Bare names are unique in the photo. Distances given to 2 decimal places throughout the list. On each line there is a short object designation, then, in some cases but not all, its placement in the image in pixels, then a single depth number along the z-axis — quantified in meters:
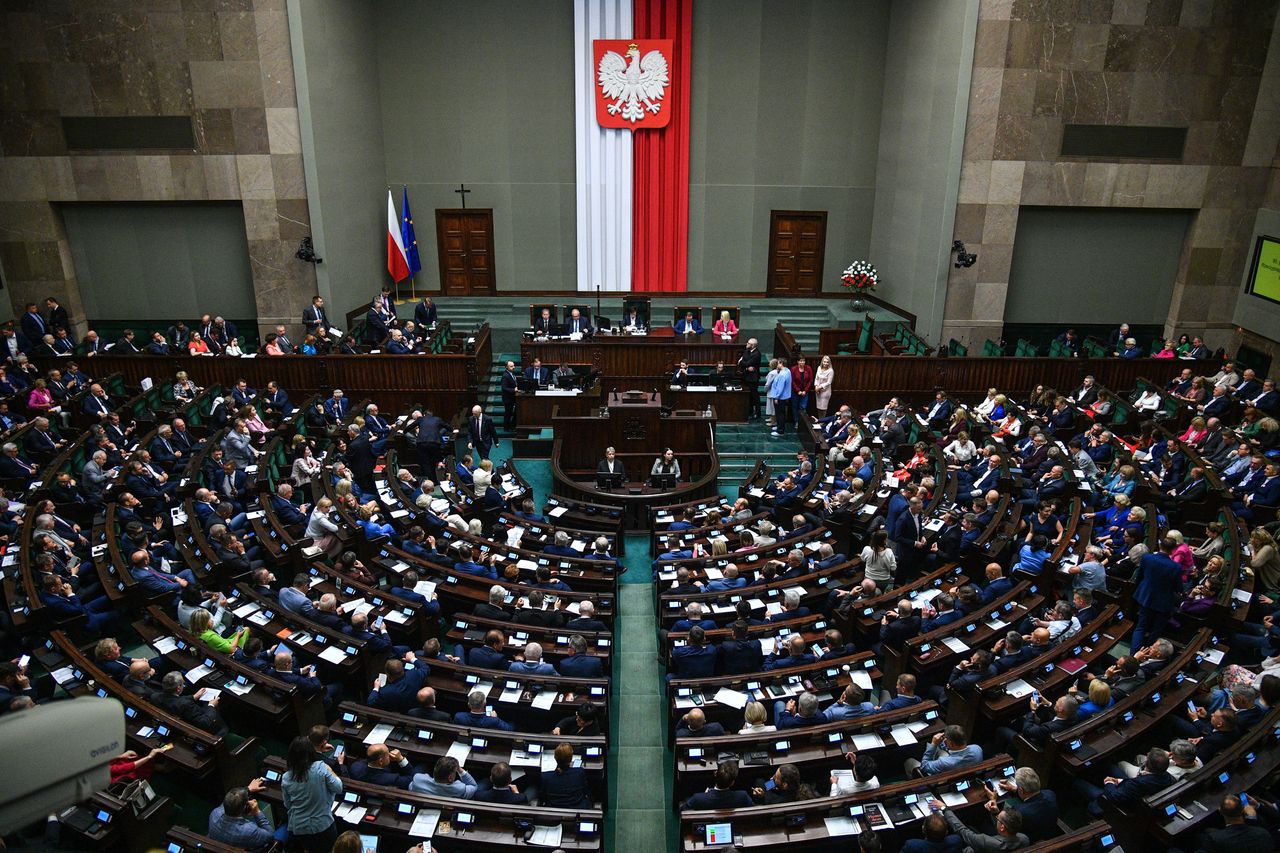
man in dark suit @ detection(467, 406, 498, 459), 13.55
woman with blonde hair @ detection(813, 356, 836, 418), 14.78
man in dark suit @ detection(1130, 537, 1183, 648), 8.11
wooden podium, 13.70
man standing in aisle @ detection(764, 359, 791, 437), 14.89
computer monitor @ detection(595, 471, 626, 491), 12.38
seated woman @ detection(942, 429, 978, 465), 12.59
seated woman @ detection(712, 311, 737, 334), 16.88
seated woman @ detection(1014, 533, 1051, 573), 9.25
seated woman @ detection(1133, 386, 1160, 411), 14.00
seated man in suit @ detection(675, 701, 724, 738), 6.49
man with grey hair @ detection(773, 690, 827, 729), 6.70
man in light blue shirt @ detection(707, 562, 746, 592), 8.87
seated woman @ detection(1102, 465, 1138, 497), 11.16
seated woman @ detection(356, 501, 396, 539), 10.12
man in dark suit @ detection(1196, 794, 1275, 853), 5.18
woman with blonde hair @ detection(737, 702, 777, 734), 6.62
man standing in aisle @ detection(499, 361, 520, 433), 14.88
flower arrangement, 19.22
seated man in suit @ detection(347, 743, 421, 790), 6.00
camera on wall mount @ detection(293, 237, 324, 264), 17.17
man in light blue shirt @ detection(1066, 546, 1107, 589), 8.62
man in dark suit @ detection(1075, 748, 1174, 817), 5.76
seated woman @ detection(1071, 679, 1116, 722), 6.64
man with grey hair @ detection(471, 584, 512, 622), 8.35
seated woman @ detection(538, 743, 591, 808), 6.11
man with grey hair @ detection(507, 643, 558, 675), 7.27
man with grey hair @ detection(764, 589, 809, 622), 8.43
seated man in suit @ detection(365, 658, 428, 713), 6.96
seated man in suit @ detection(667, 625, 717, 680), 7.62
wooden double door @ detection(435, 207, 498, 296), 20.81
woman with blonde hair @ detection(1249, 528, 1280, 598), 8.70
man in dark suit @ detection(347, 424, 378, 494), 12.20
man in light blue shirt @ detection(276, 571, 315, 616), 8.13
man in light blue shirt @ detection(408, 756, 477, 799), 5.89
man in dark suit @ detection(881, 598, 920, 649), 7.85
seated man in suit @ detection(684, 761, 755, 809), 5.80
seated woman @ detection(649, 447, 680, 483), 12.68
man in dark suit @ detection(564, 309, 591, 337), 16.64
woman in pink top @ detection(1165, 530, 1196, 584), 9.03
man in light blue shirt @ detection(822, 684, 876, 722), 6.78
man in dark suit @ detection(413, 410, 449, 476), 13.01
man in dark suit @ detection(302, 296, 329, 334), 16.42
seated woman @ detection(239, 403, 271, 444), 13.01
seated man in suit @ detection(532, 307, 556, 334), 16.72
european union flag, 19.95
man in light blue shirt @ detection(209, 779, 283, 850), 5.33
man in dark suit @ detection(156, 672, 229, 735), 6.55
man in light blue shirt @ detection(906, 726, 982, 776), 6.16
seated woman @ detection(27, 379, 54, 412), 13.07
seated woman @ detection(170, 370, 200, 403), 13.98
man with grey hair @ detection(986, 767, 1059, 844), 5.62
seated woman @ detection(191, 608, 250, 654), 7.51
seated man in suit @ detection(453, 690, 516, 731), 6.65
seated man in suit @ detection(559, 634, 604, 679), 7.52
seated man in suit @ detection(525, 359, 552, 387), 15.05
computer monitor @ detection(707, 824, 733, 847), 5.63
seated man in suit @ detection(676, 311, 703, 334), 17.06
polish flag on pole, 19.20
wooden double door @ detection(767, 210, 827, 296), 21.03
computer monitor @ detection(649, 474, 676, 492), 12.42
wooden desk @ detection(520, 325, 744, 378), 16.06
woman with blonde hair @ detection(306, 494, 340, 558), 9.85
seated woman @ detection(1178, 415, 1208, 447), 12.29
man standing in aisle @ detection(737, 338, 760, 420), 15.38
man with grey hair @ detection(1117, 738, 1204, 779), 5.82
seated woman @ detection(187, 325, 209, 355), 15.27
